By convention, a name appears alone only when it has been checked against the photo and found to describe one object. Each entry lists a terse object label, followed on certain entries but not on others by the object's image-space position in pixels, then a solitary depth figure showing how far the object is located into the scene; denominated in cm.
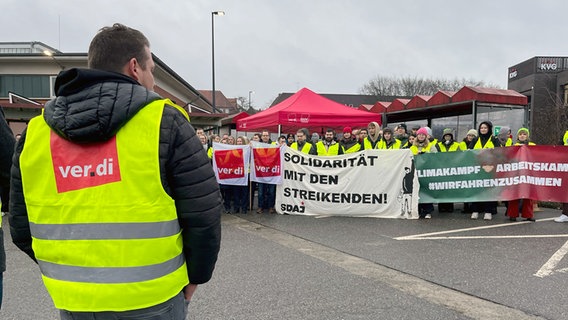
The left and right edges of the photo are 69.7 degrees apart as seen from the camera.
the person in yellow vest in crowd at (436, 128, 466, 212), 927
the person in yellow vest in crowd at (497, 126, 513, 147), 966
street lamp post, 2377
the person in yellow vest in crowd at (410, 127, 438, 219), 882
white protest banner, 852
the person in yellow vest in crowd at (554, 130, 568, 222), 803
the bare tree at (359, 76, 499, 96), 6569
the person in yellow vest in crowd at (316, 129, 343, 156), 966
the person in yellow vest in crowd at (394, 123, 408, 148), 1008
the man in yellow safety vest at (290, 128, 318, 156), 963
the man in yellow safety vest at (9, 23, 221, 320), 149
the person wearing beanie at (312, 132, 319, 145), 1011
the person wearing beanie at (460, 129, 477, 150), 918
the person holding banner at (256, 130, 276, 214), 958
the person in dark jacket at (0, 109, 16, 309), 232
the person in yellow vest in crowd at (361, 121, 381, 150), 951
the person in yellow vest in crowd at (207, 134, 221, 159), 1020
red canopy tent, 1123
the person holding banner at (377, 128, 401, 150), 925
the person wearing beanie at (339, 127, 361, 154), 1098
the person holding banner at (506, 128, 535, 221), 810
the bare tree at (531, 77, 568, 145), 1625
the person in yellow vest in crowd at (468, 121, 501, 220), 843
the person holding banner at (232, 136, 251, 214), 955
